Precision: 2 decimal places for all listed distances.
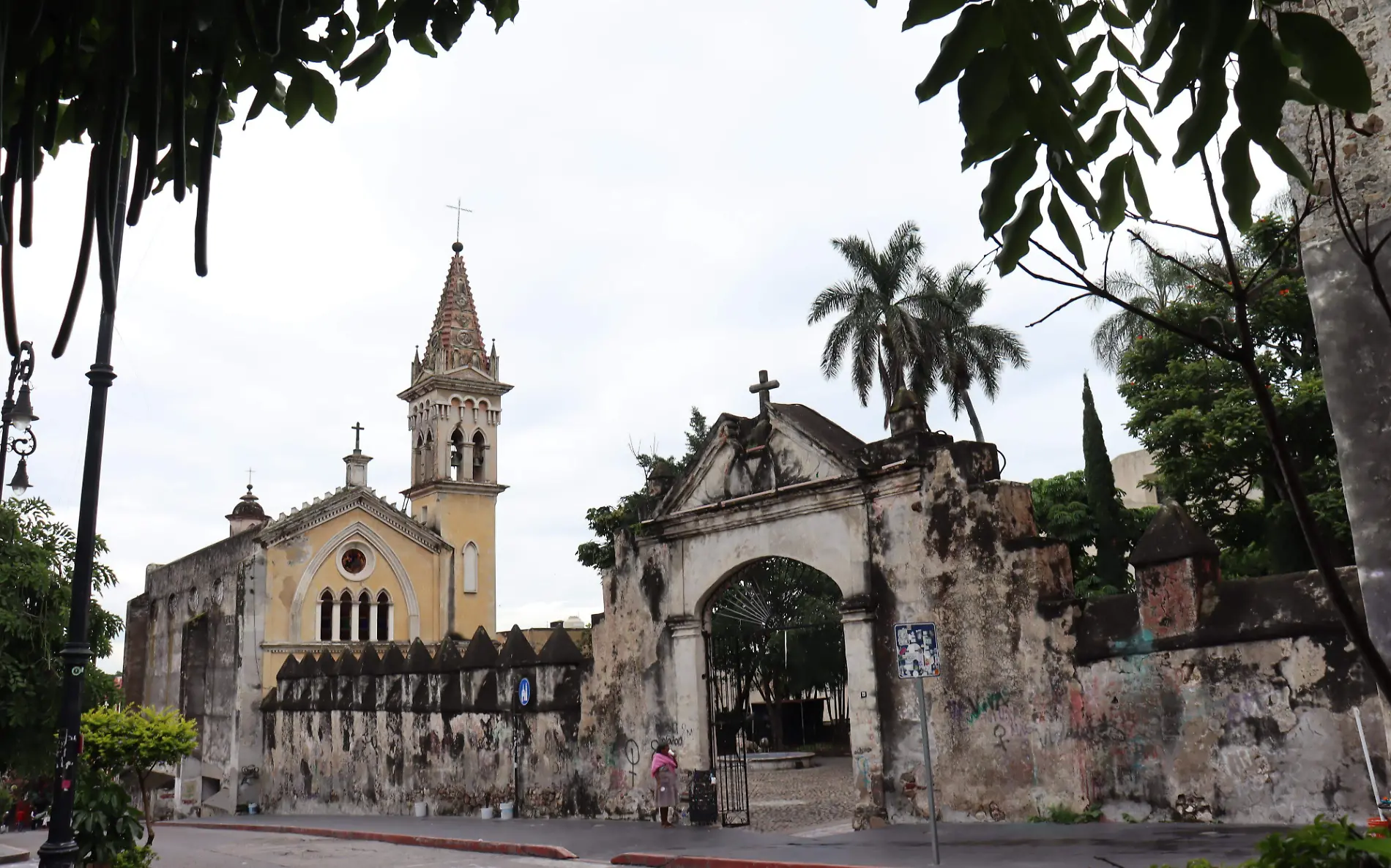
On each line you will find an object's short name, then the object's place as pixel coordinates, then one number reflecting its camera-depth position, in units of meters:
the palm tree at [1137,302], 31.98
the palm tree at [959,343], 37.25
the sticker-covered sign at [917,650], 10.98
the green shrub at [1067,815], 12.09
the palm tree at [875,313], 36.72
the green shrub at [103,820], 11.13
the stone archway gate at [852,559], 13.51
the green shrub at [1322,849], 3.17
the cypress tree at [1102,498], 30.98
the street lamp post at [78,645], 8.63
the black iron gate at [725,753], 16.27
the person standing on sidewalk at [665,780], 16.11
